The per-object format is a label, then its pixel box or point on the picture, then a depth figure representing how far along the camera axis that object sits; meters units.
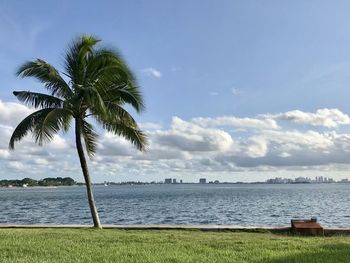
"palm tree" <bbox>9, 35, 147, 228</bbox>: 19.03
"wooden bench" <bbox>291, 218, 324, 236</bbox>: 16.09
